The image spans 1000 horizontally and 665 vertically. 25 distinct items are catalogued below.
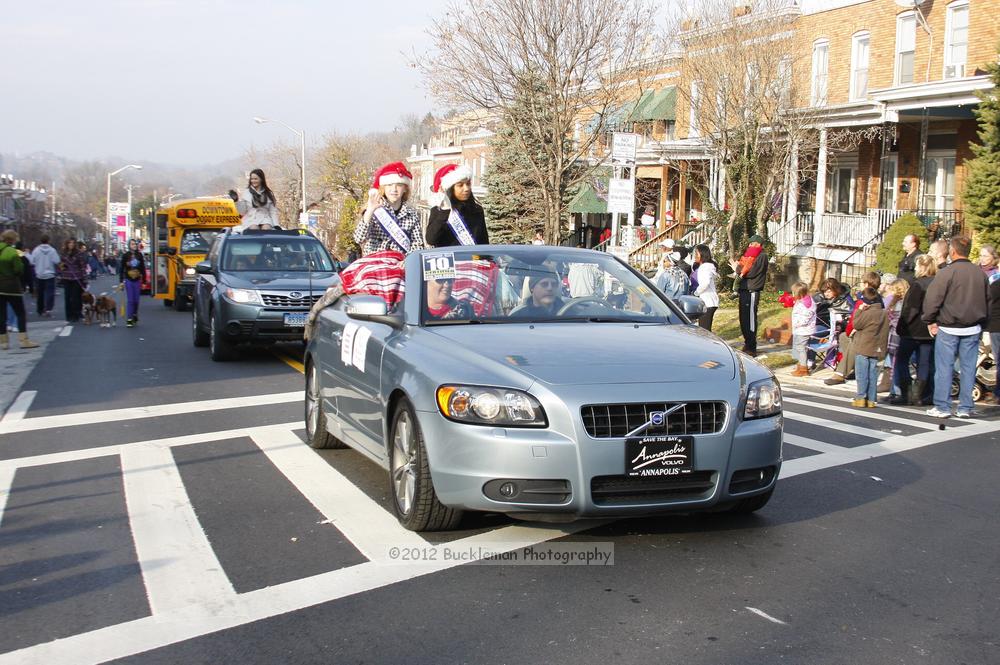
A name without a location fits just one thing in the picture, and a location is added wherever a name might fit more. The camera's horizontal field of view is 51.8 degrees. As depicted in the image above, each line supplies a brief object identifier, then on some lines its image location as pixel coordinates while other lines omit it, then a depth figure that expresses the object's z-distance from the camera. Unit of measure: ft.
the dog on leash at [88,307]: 72.54
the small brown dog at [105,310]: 71.46
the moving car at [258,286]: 45.14
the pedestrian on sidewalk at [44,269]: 79.83
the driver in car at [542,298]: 21.04
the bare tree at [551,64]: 78.74
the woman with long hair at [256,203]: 56.90
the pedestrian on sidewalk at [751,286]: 52.37
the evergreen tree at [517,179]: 81.71
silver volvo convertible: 16.66
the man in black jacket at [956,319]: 34.60
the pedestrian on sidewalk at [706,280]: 53.26
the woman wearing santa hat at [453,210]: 31.89
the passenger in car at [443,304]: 20.80
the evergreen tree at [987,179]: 63.41
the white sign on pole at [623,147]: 58.44
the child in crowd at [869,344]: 37.83
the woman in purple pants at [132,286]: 71.10
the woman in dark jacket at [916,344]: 37.83
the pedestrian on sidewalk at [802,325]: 47.98
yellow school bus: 88.79
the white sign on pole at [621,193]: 59.47
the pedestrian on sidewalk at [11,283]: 52.65
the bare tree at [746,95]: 82.17
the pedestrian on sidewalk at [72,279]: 76.18
